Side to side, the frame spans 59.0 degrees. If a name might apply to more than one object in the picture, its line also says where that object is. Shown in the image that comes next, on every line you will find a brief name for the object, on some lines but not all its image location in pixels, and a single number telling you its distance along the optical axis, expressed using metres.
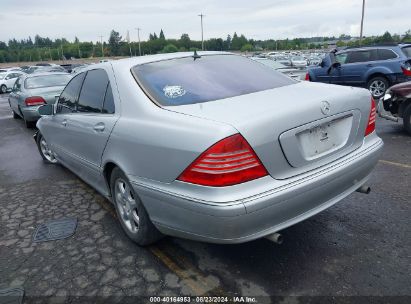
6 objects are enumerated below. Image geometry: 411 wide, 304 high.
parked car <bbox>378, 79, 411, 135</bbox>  6.75
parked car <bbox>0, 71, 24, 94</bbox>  24.80
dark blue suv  11.01
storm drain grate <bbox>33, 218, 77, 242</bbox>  3.52
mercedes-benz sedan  2.28
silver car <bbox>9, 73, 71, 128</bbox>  9.48
